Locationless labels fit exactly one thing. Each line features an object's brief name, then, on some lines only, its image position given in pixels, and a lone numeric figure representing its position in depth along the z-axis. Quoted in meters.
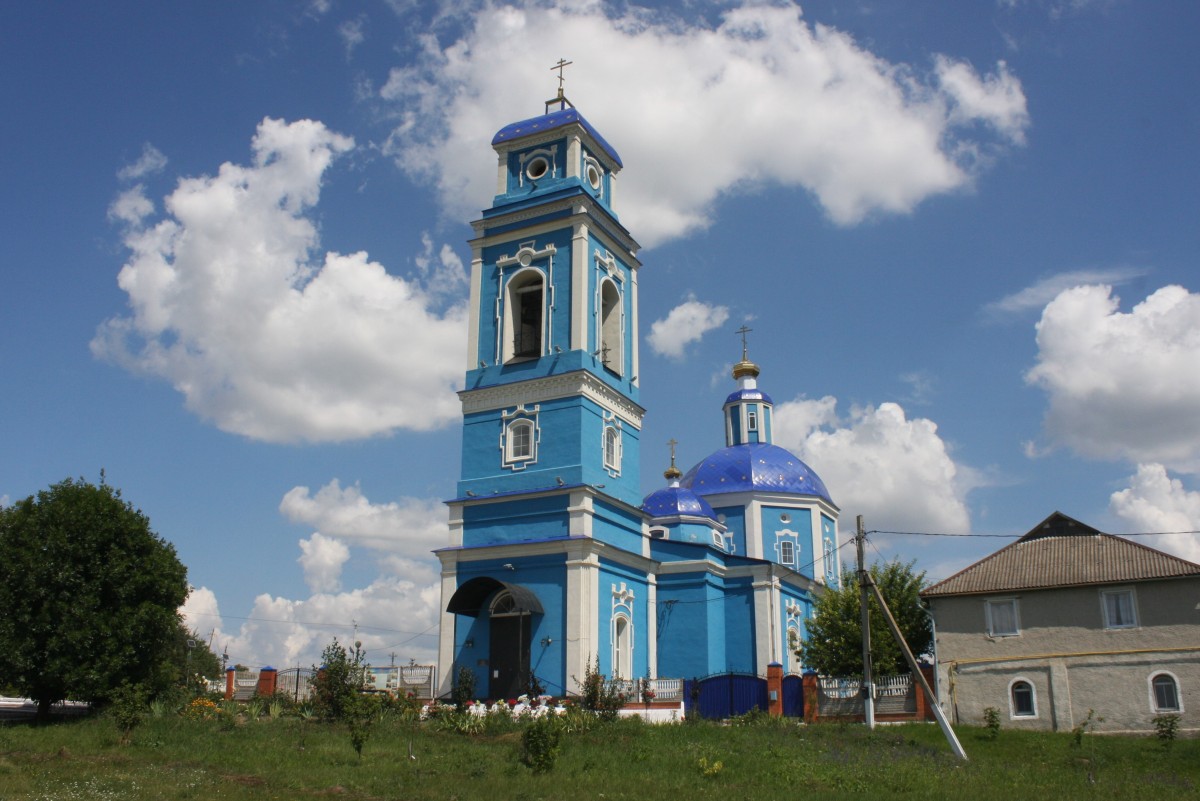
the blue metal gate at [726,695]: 23.44
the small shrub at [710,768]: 14.41
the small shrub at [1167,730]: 18.80
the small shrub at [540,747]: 14.53
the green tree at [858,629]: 28.19
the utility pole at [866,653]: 19.84
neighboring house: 21.09
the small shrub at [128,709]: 17.80
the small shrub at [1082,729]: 18.75
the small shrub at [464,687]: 22.91
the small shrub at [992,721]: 20.31
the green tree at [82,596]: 20.33
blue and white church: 25.56
